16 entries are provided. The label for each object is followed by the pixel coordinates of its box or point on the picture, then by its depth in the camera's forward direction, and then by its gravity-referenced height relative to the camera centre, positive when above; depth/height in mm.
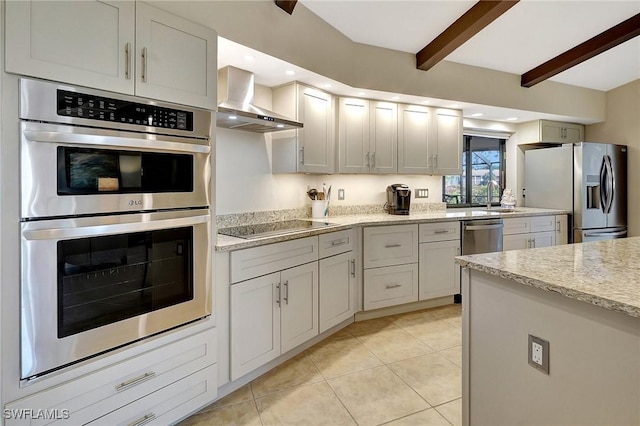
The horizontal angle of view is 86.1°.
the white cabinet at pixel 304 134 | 2938 +679
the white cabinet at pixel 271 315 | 2076 -703
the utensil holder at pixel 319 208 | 3340 +22
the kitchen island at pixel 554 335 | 975 -415
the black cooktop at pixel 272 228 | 2440 -142
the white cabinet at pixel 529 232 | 3895 -249
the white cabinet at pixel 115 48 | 1310 +718
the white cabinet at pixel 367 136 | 3385 +764
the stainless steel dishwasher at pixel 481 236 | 3639 -271
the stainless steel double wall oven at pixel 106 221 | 1328 -51
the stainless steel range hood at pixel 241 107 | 2320 +710
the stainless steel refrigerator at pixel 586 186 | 4246 +332
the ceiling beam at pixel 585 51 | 3256 +1676
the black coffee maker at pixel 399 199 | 3752 +130
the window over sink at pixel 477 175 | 4566 +505
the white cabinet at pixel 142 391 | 1389 -826
